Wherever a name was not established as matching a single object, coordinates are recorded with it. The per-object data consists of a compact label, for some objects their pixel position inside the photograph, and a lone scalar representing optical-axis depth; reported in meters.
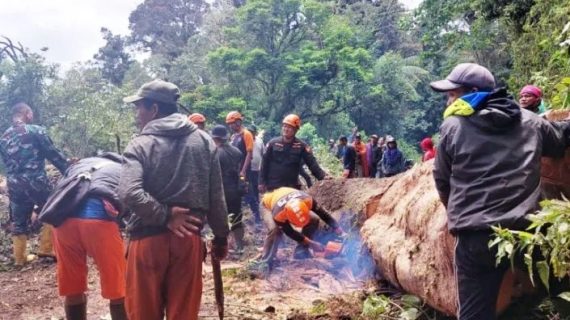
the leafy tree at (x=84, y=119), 16.05
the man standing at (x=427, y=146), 10.25
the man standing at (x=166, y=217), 3.40
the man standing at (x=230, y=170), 7.52
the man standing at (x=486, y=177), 2.83
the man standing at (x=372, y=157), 14.03
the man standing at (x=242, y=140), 8.60
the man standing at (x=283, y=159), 7.16
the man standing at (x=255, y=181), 9.81
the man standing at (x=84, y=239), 4.06
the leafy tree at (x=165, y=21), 45.00
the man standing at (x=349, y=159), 12.77
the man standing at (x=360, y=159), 13.69
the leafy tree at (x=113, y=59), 39.80
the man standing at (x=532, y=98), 5.17
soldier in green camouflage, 7.36
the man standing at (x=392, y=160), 12.70
